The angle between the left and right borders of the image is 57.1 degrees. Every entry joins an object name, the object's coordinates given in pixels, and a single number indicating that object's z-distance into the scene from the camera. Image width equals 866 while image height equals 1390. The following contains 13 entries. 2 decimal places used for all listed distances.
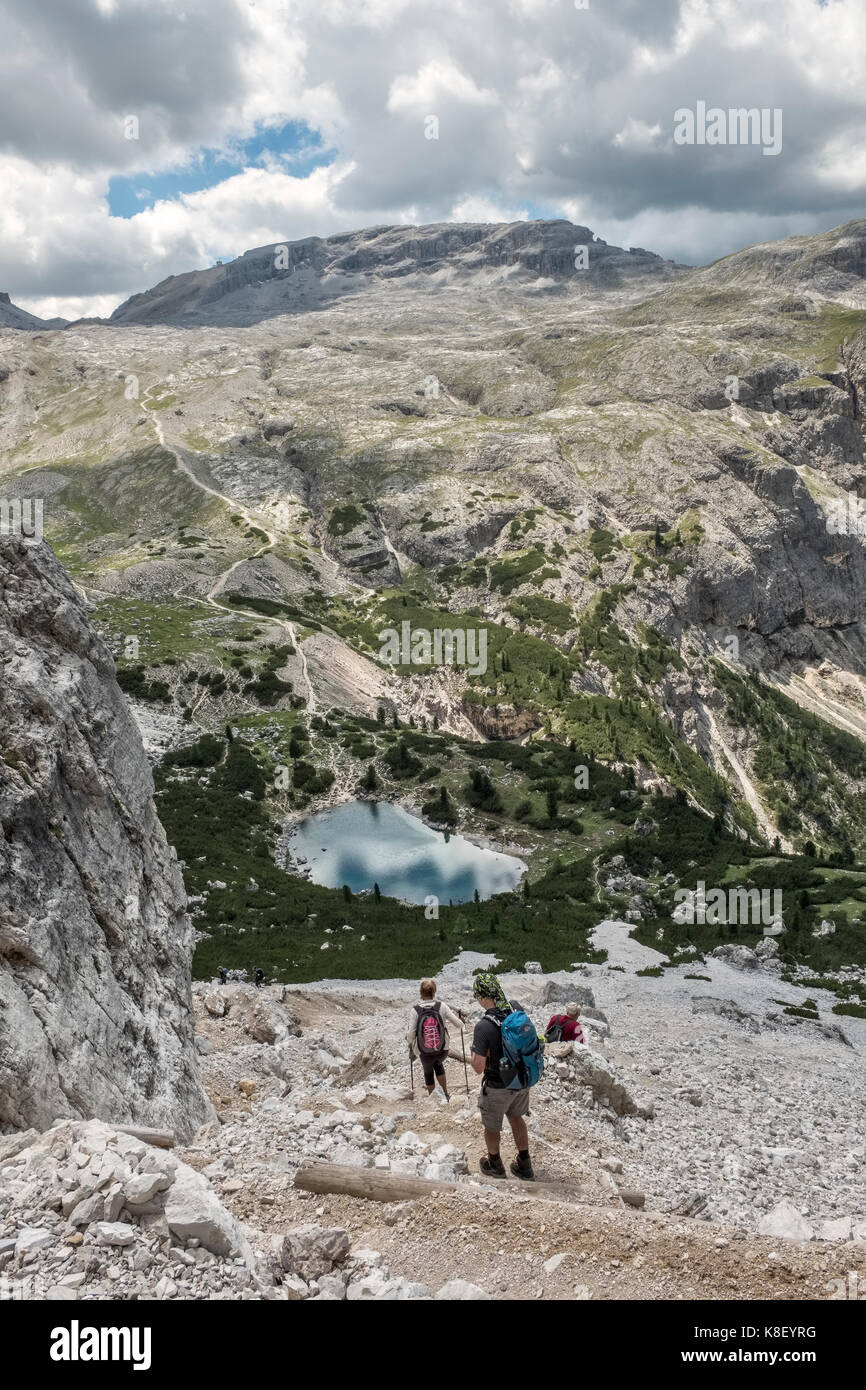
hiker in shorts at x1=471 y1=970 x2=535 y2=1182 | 10.81
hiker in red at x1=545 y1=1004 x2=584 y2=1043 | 17.22
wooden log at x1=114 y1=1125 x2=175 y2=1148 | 10.30
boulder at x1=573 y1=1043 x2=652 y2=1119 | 16.17
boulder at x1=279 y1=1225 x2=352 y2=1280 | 7.71
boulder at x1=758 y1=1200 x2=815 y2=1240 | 10.88
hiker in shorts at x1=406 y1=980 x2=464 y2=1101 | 14.89
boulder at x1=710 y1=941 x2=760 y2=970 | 44.88
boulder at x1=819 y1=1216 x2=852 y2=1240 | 10.85
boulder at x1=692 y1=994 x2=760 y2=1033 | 32.16
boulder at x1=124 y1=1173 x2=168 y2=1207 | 7.46
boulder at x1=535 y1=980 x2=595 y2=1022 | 28.46
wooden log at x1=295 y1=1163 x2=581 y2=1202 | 9.44
